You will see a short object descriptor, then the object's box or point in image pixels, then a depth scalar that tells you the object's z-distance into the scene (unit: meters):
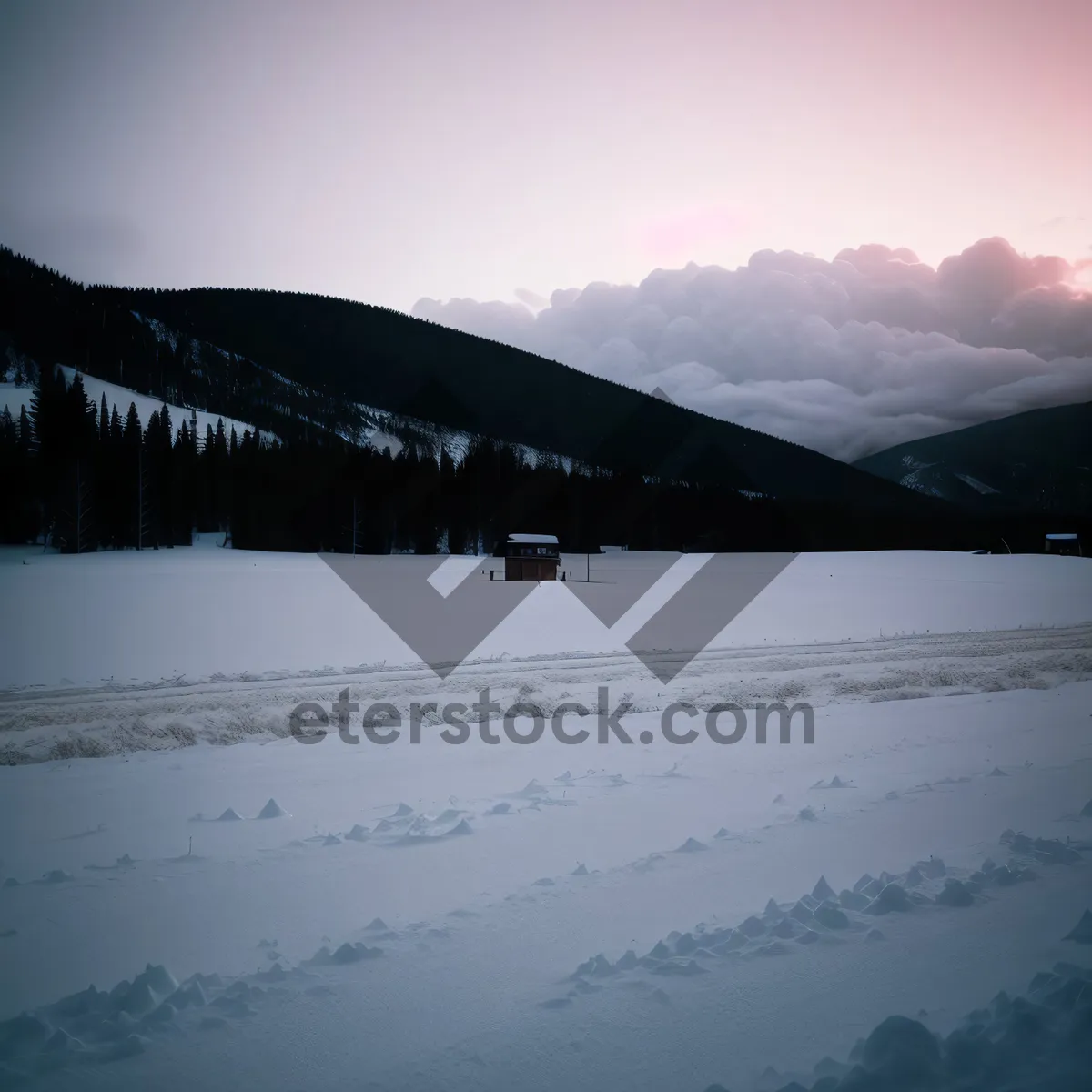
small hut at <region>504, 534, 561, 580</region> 45.81
